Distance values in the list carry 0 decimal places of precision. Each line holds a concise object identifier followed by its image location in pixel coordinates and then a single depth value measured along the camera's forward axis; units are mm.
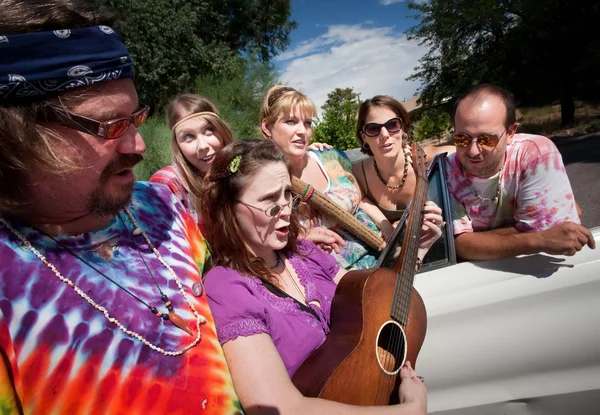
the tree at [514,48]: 15062
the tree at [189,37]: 13383
